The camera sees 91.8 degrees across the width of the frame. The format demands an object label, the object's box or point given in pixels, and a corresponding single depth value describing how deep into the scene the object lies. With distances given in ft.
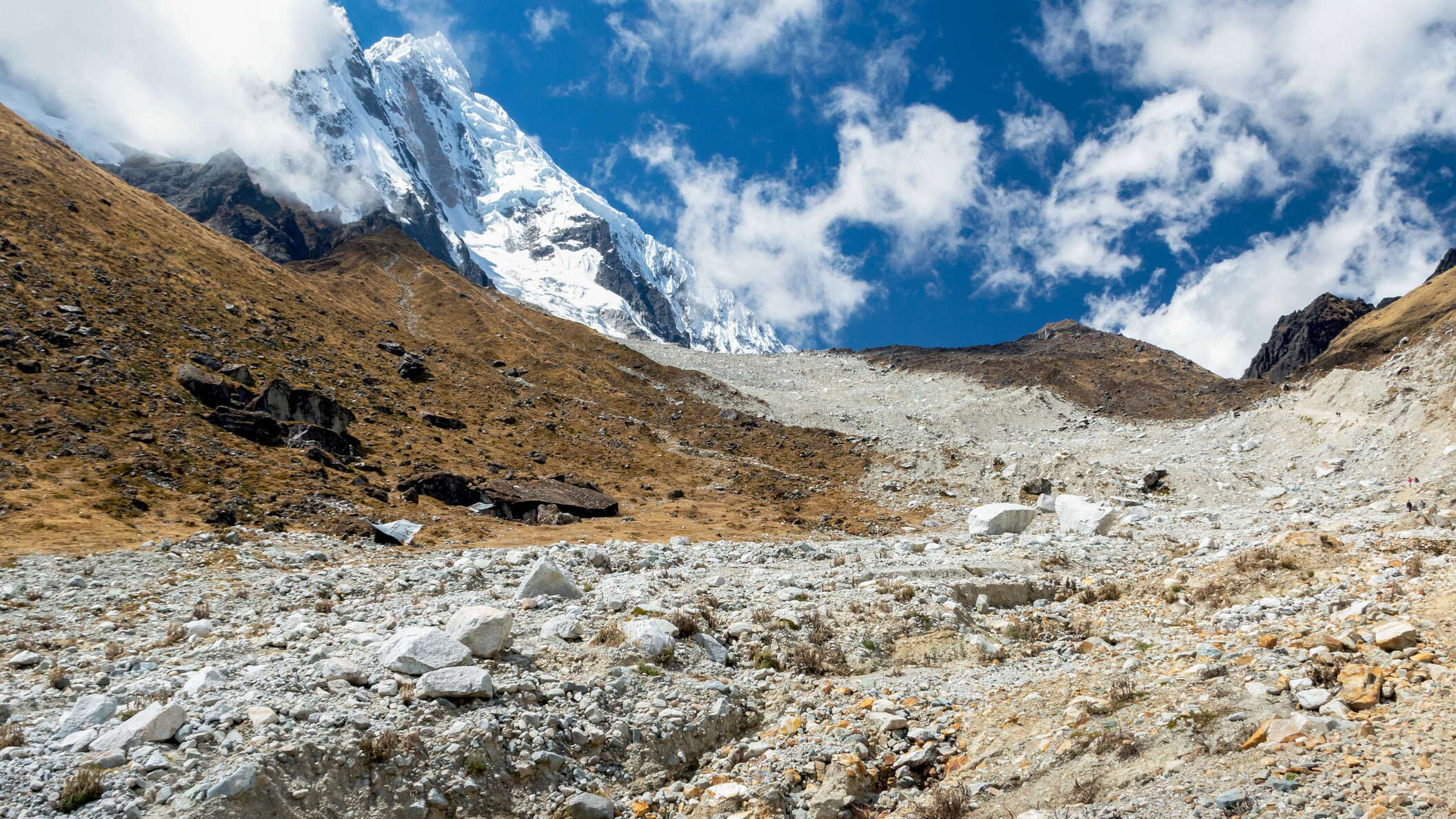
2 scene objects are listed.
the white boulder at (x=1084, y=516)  76.89
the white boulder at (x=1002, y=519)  83.15
